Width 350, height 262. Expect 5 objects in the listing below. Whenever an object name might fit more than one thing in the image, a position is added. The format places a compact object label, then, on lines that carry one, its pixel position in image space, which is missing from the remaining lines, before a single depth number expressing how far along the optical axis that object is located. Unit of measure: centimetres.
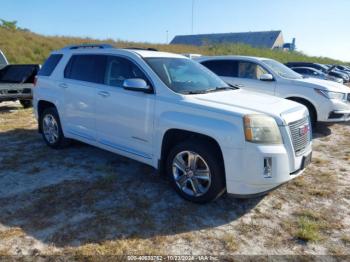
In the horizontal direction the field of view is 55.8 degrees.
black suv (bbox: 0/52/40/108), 961
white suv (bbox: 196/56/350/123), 757
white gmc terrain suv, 353
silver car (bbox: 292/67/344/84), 1992
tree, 2852
